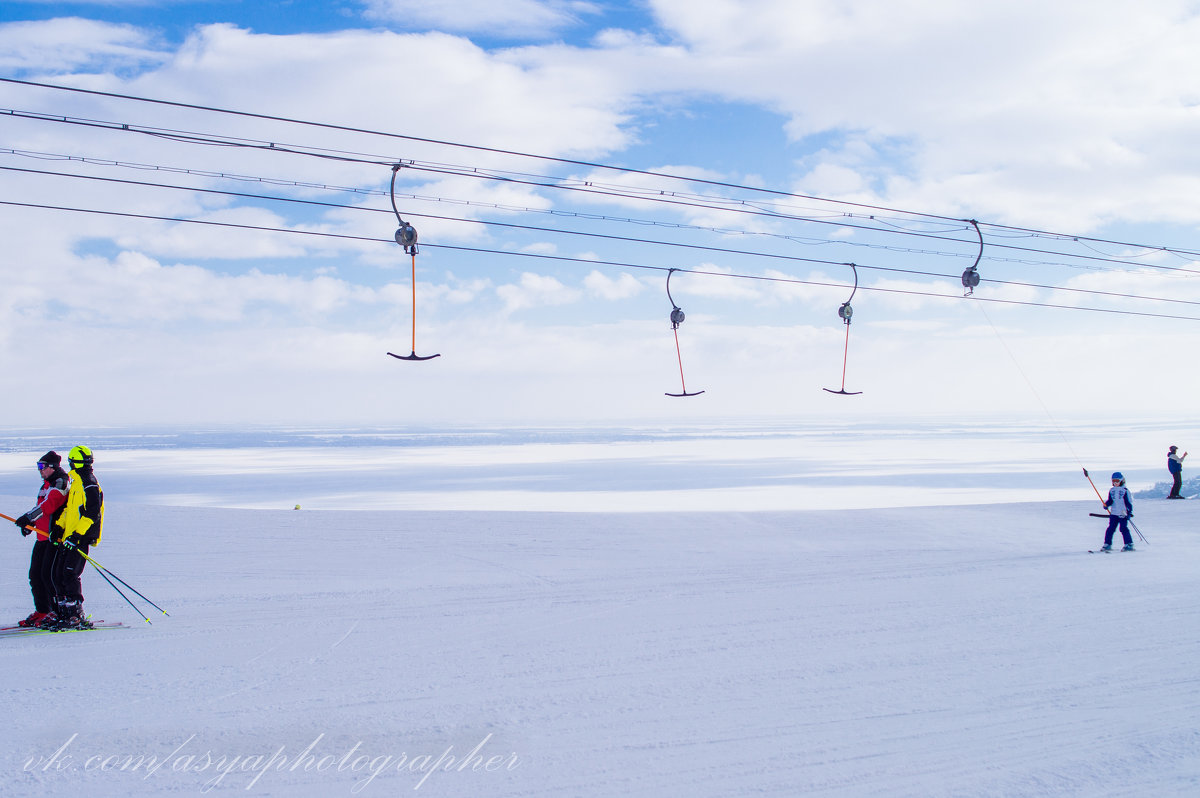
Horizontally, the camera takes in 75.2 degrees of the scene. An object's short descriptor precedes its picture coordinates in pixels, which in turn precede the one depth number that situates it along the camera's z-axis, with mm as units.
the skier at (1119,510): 13617
